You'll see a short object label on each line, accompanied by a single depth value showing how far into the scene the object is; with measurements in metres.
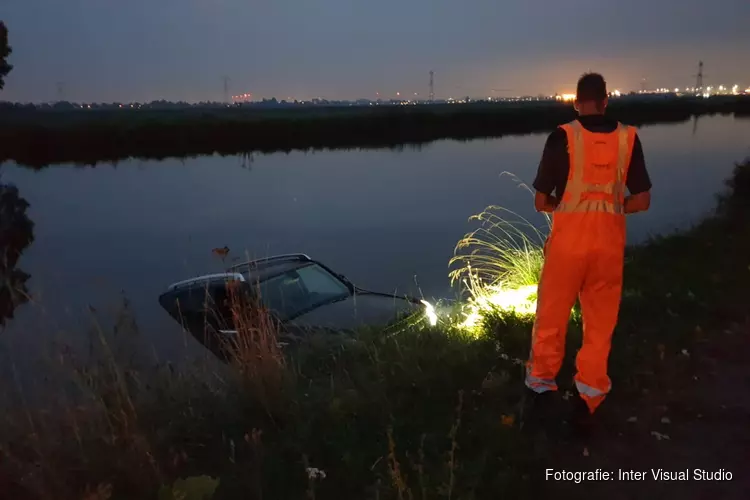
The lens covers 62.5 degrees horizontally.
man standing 3.16
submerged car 5.97
